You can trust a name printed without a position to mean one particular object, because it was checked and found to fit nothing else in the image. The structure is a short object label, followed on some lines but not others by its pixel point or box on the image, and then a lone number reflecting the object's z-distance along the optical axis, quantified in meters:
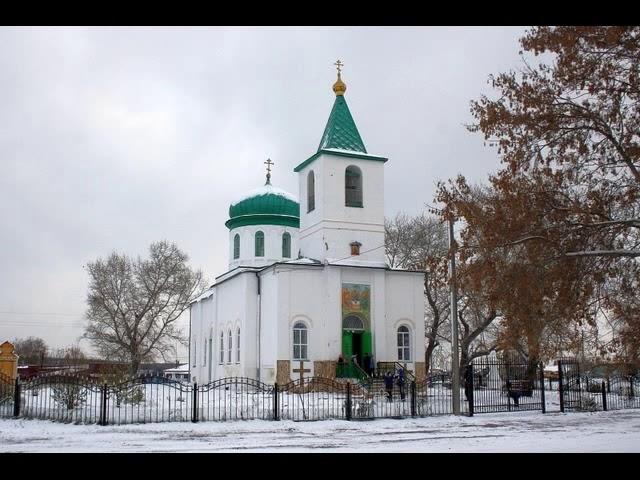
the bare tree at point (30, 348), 90.31
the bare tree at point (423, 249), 40.91
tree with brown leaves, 15.83
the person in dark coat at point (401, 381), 23.14
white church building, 31.11
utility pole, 21.14
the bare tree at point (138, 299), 54.03
